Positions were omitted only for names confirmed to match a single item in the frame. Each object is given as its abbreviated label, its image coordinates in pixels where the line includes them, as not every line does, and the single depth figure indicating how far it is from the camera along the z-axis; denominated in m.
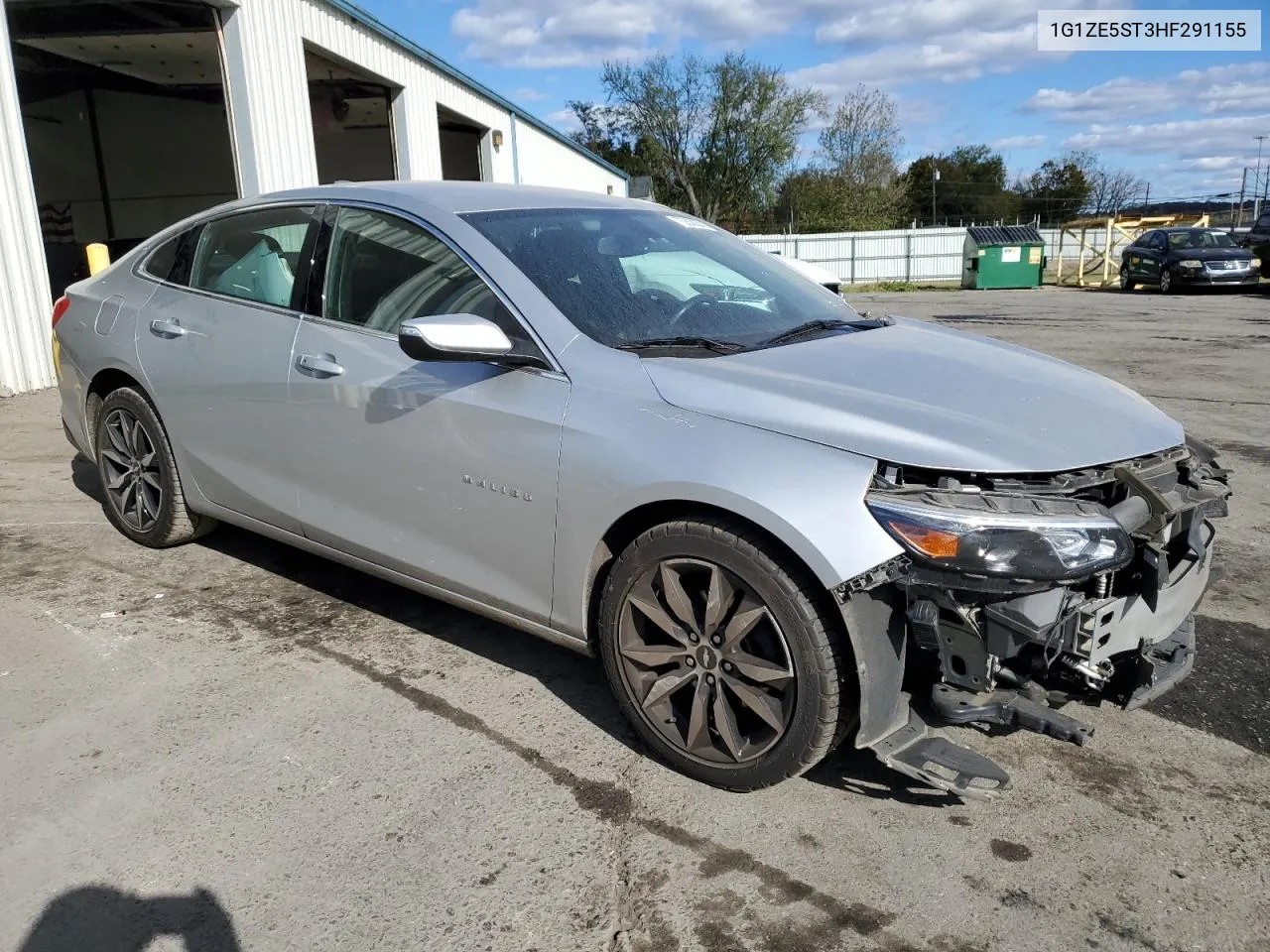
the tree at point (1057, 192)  62.91
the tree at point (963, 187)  64.31
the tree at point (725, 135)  56.94
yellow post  9.65
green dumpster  29.64
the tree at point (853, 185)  52.44
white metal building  9.34
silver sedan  2.42
